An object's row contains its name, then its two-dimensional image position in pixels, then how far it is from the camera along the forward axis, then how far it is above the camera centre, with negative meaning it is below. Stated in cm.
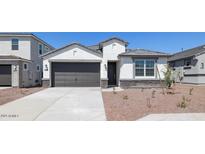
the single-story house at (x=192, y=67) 1654 +101
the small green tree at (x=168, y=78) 1017 -22
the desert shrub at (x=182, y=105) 633 -141
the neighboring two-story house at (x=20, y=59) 1351 +168
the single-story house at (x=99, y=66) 1345 +91
